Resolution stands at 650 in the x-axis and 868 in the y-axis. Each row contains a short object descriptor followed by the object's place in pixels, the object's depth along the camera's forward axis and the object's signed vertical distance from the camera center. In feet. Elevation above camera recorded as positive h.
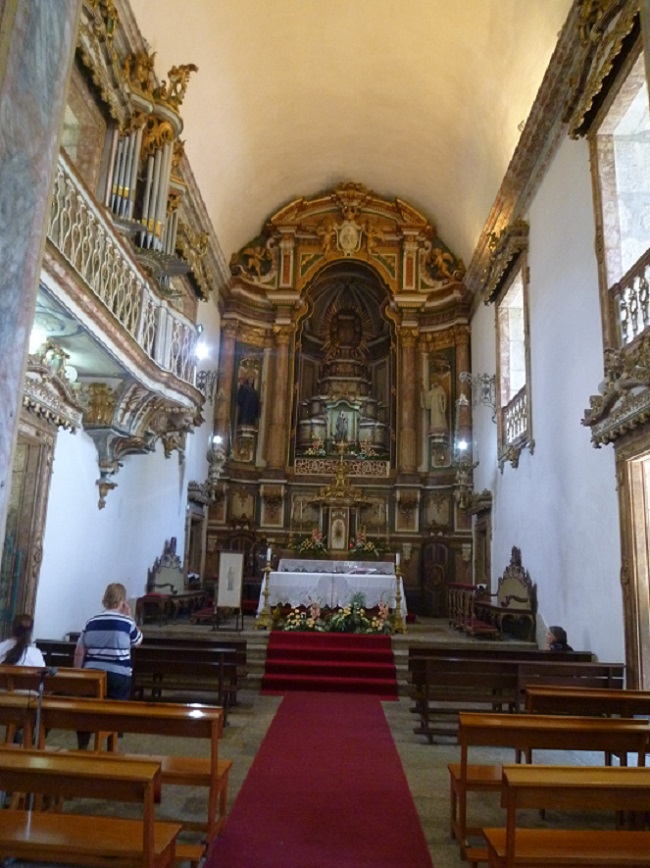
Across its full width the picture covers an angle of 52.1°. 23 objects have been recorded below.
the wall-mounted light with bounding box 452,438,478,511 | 50.65 +8.11
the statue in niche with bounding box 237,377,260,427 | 56.29 +14.14
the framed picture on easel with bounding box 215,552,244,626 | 34.09 -0.31
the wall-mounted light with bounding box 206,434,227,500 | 50.42 +8.29
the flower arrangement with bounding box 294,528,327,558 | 45.47 +2.01
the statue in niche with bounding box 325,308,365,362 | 61.98 +22.38
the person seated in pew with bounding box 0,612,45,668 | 17.31 -2.00
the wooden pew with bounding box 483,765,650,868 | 8.93 -2.87
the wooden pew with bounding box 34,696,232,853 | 11.66 -2.65
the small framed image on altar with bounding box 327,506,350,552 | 49.24 +3.59
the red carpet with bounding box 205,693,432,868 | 12.40 -5.00
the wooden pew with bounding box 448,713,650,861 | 11.69 -2.61
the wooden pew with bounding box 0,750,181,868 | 8.71 -2.92
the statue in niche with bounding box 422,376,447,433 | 55.83 +14.55
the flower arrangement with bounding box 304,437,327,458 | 56.59 +10.65
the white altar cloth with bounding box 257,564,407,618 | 37.06 -0.62
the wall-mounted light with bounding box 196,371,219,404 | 46.42 +13.62
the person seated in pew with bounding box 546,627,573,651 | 26.37 -2.09
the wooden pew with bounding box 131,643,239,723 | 21.98 -2.98
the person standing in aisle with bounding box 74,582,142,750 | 17.39 -1.93
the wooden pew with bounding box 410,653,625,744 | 20.84 -2.82
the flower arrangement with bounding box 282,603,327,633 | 34.09 -2.26
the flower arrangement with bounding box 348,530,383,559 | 46.80 +2.07
